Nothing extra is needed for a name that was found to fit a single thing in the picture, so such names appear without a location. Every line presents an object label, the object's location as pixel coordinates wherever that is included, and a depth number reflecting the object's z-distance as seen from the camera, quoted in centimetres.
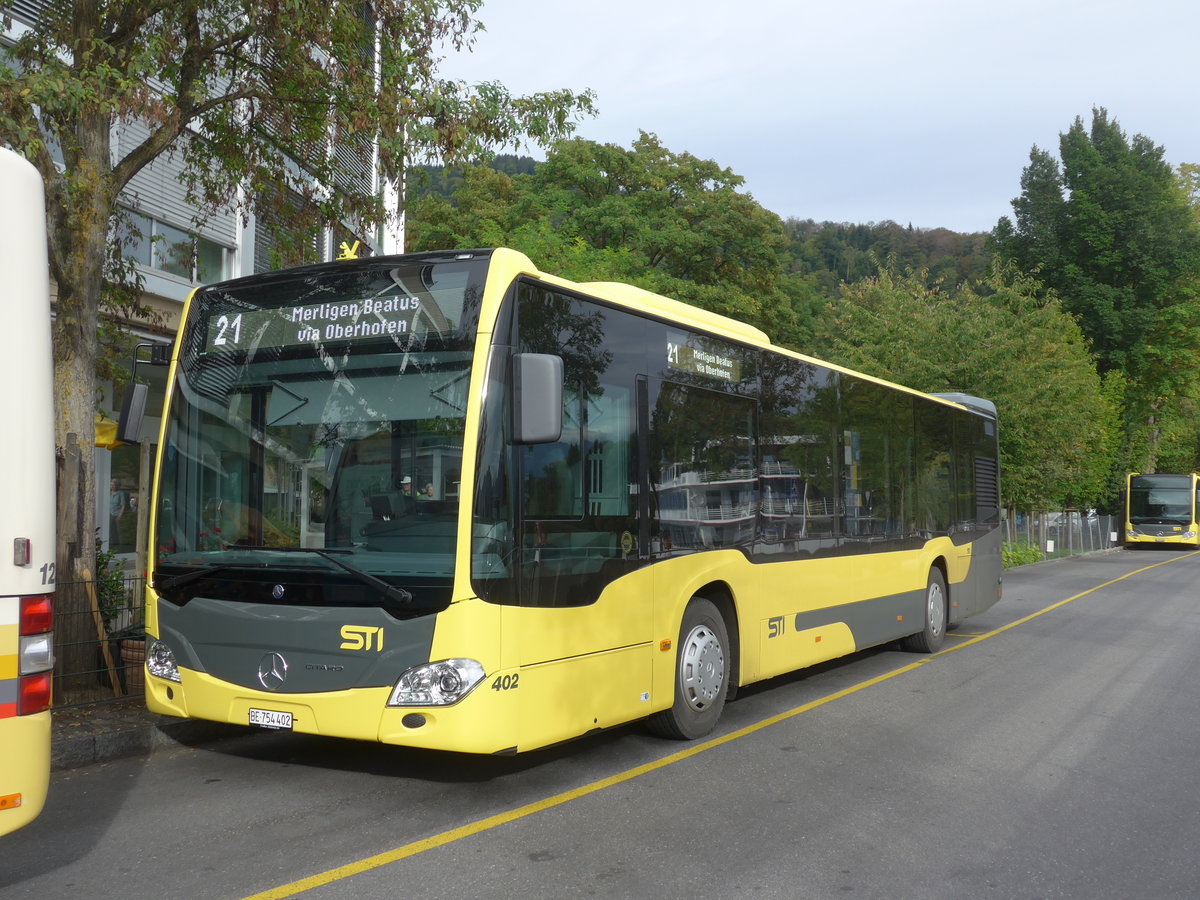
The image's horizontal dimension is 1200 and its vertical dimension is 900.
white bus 407
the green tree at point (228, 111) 851
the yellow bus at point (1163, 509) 4438
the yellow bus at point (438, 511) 580
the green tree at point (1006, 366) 2831
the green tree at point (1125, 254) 5022
